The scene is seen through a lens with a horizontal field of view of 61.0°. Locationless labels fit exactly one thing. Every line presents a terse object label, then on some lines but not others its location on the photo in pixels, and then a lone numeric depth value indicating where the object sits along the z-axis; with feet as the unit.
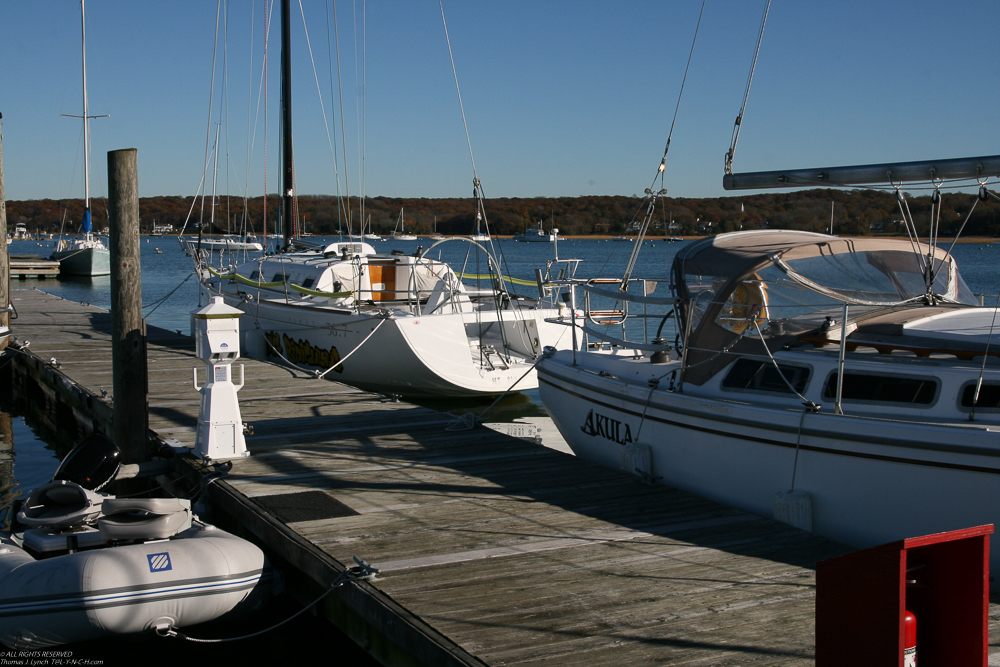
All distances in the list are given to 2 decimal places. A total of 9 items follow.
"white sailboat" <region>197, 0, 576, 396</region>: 40.47
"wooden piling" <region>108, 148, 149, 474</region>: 24.18
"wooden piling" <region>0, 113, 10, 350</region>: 45.01
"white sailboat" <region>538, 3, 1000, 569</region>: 16.51
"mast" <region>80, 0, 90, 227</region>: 134.31
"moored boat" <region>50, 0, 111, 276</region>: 151.84
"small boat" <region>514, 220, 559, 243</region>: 390.58
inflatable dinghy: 15.80
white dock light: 23.18
